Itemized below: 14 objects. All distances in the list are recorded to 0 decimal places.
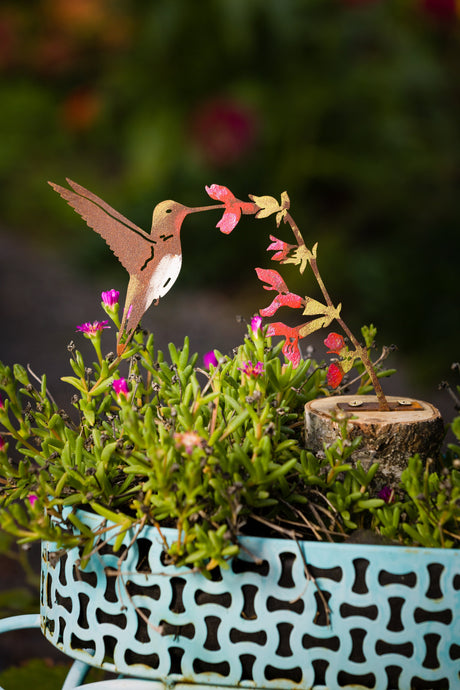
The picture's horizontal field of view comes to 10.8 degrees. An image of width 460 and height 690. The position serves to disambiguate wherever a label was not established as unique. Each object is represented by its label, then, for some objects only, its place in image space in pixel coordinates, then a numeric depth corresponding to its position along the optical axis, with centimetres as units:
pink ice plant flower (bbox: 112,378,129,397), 139
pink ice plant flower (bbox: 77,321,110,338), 141
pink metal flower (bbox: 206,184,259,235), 138
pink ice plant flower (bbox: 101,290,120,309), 143
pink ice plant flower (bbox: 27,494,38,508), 132
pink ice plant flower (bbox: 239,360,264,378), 139
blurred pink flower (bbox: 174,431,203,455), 130
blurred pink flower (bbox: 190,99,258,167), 511
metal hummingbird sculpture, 140
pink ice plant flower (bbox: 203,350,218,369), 148
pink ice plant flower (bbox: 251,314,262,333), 143
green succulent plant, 131
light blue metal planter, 130
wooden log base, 136
